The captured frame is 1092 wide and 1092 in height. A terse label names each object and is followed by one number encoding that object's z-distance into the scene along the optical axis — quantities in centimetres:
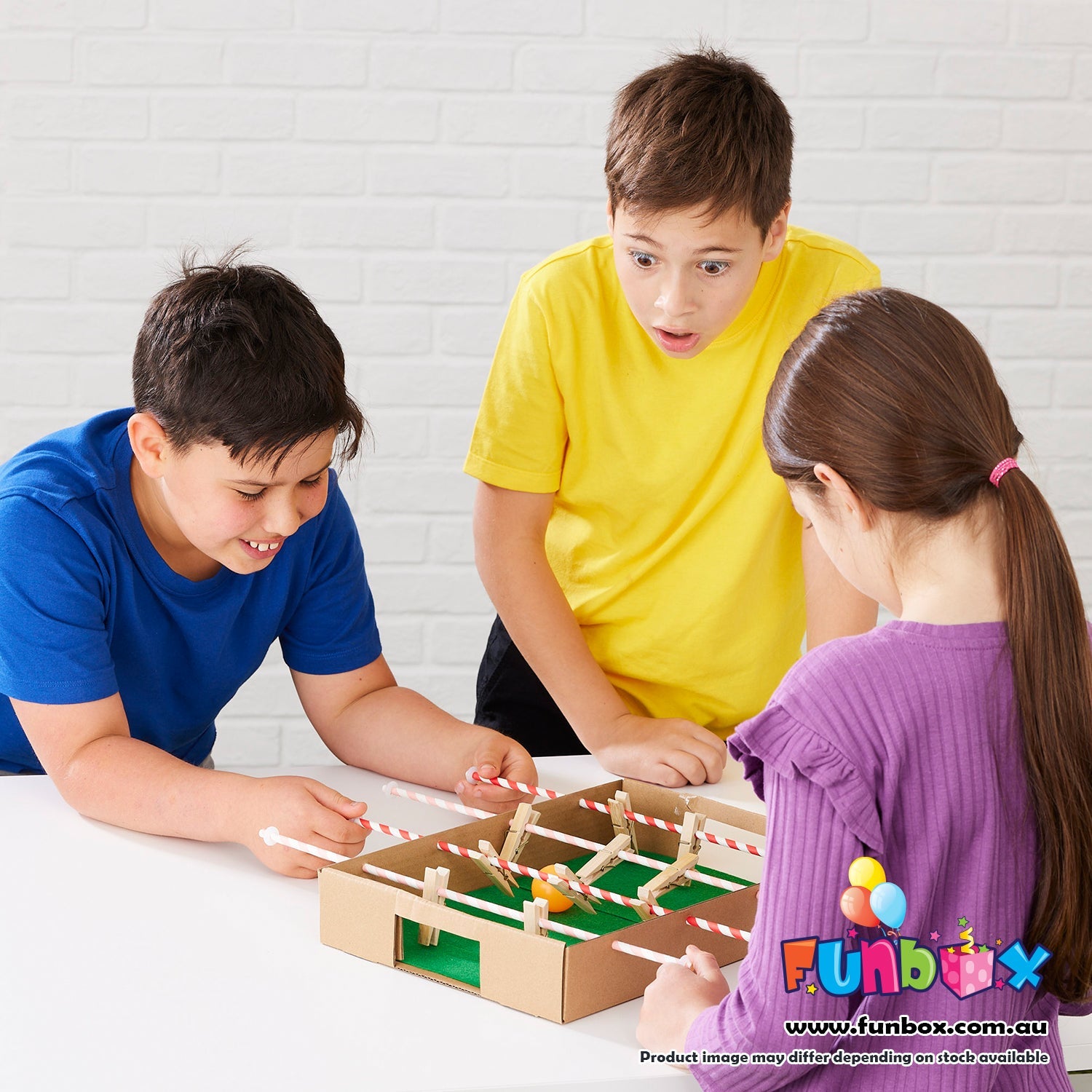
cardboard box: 311
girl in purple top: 277
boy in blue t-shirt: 354
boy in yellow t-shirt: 378
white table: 291
